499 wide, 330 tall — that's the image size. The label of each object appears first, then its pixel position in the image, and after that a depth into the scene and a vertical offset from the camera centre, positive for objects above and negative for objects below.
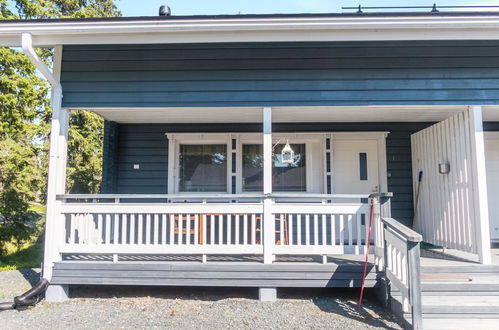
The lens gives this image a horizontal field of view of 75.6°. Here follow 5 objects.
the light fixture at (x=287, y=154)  5.31 +0.48
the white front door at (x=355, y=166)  5.68 +0.30
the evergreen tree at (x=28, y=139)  6.61 +1.22
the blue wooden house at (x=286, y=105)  3.63 +1.04
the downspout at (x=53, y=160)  3.74 +0.29
